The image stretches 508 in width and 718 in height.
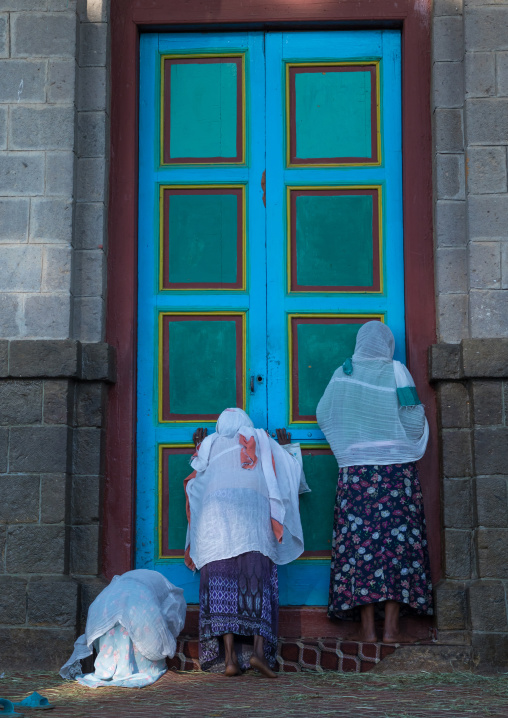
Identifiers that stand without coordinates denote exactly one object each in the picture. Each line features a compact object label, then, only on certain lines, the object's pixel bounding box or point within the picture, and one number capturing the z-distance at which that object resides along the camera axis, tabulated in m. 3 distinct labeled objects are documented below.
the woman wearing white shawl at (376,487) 5.53
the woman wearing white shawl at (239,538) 5.29
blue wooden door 6.12
